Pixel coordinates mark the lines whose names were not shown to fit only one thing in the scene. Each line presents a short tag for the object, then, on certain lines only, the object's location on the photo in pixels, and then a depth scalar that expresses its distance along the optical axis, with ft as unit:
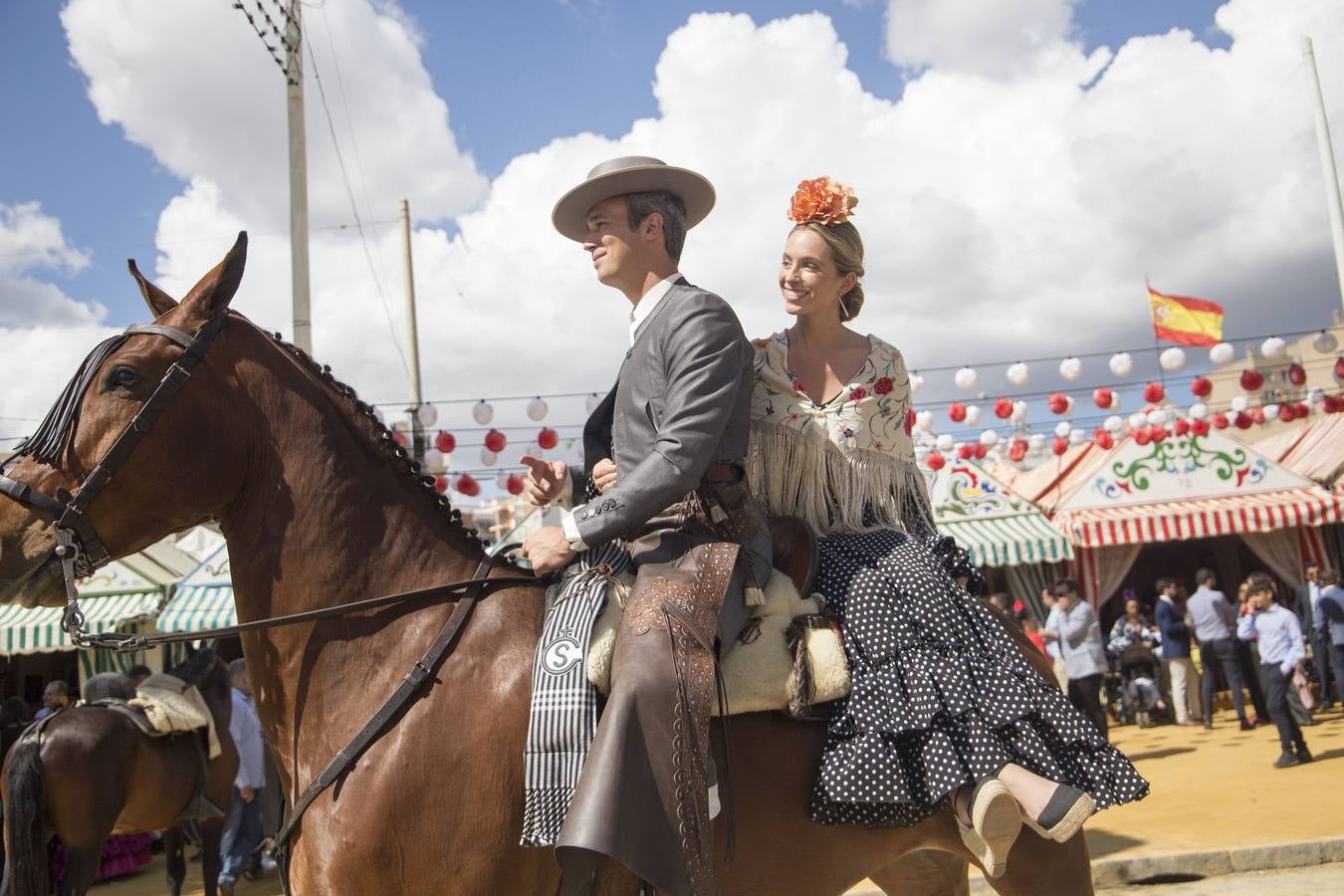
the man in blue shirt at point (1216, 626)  44.73
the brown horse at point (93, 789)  23.50
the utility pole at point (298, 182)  35.45
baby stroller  50.83
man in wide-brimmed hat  7.34
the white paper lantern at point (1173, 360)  51.52
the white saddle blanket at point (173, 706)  27.07
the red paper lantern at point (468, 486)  53.78
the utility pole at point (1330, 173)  53.42
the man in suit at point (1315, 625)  44.80
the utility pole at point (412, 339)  48.11
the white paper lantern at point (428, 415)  54.39
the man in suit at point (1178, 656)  47.73
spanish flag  59.82
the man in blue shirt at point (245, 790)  31.42
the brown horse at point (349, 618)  7.58
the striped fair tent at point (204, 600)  44.19
